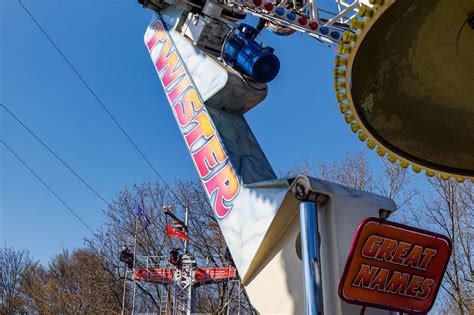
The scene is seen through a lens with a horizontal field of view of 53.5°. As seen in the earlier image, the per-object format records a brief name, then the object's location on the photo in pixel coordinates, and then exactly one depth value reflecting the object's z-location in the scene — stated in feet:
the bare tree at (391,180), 56.29
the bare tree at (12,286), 96.07
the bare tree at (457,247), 51.60
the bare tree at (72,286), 83.66
